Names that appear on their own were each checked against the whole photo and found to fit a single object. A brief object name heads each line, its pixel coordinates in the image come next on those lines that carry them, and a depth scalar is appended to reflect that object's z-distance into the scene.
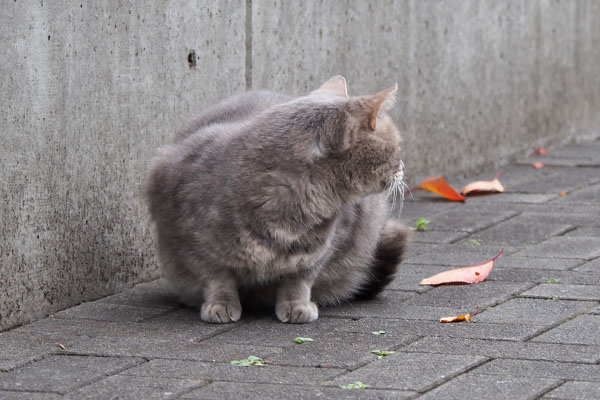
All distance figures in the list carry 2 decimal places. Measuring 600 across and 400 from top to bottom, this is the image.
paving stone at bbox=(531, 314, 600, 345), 6.69
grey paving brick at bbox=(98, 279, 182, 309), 7.95
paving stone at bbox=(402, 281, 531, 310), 7.80
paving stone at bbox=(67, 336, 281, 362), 6.40
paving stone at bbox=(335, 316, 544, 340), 6.87
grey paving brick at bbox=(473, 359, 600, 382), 5.91
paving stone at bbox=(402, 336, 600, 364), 6.31
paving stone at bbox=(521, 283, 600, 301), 7.87
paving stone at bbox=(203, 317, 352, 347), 6.78
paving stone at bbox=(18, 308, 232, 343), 6.95
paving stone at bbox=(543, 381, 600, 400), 5.51
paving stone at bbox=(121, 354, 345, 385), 5.86
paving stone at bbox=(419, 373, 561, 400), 5.53
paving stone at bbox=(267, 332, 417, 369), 6.24
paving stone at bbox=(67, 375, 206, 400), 5.55
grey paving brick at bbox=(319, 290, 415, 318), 7.57
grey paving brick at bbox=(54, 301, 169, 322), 7.50
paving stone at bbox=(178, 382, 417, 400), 5.52
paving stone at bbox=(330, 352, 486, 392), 5.77
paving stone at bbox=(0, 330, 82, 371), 6.36
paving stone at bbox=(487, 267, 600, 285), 8.43
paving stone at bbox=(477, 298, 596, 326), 7.23
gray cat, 6.89
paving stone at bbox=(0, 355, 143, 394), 5.80
